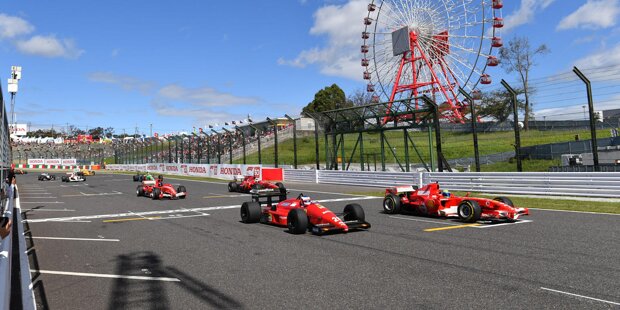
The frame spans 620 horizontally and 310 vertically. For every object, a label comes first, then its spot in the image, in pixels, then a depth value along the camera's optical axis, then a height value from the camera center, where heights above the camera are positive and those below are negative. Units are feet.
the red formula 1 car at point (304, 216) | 29.07 -3.34
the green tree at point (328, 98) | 294.66 +47.81
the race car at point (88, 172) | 161.02 +2.60
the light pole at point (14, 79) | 41.57 +9.91
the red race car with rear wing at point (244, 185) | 68.59 -1.97
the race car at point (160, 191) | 59.11 -2.11
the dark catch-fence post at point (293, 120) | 90.35 +10.46
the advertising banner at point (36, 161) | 297.94 +14.05
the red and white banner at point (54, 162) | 286.11 +12.27
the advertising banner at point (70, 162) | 281.33 +11.55
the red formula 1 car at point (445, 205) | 31.79 -3.24
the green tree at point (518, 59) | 155.23 +35.76
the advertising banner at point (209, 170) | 108.17 +1.26
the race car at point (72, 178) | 125.29 +0.49
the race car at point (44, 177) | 138.62 +1.18
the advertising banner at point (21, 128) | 379.88 +46.29
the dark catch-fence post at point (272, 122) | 96.04 +10.82
